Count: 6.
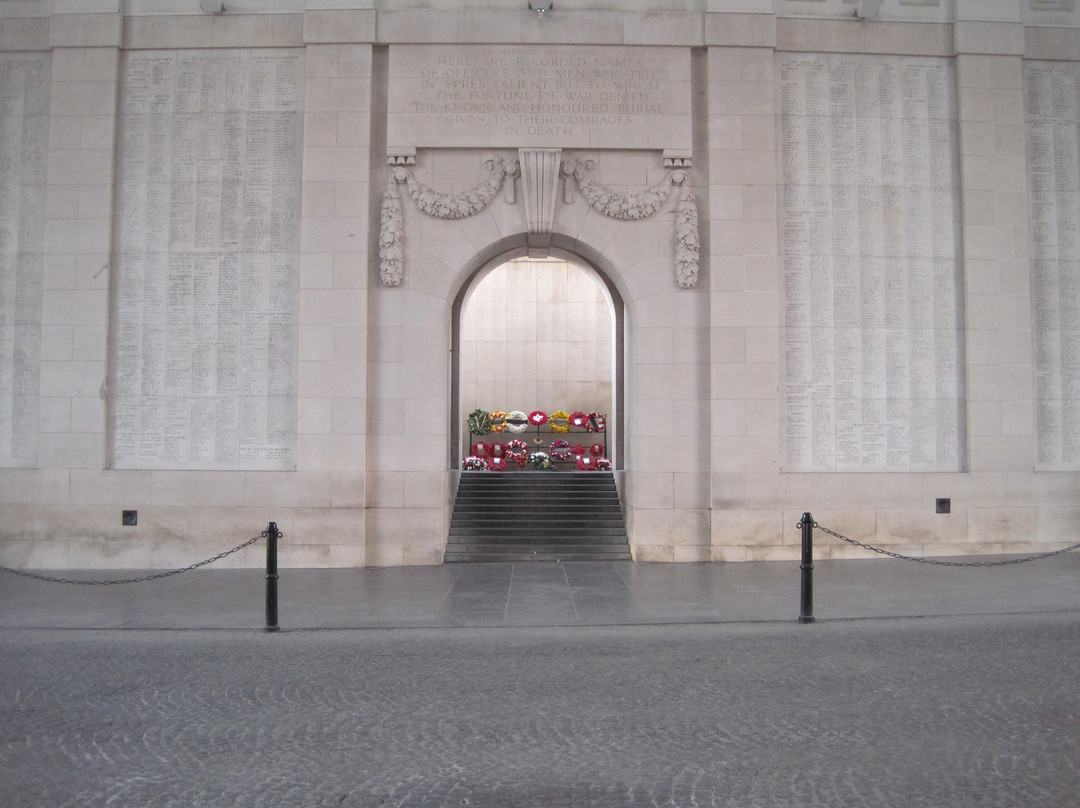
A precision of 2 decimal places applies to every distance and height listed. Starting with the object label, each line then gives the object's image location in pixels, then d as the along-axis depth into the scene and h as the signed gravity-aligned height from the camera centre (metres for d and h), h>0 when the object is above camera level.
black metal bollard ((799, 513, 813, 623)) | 8.96 -1.60
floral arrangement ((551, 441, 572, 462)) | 18.44 -0.44
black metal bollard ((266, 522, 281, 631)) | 8.80 -1.60
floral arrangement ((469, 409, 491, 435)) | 22.05 +0.22
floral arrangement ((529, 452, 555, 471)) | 17.92 -0.66
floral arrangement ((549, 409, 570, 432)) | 22.30 +0.26
